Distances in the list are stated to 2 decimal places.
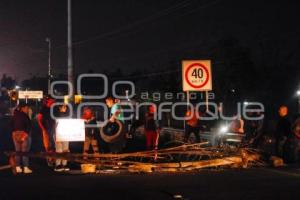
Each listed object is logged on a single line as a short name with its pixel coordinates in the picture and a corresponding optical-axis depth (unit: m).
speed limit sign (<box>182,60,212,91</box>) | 17.00
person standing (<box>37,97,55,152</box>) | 16.36
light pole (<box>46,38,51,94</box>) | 52.03
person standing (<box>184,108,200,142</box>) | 19.00
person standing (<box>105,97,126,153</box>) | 17.78
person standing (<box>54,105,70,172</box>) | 15.48
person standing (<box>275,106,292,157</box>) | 16.97
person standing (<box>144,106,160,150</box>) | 17.70
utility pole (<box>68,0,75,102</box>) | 28.55
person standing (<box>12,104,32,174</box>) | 14.94
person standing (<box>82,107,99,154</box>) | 16.72
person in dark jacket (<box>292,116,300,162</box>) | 16.58
